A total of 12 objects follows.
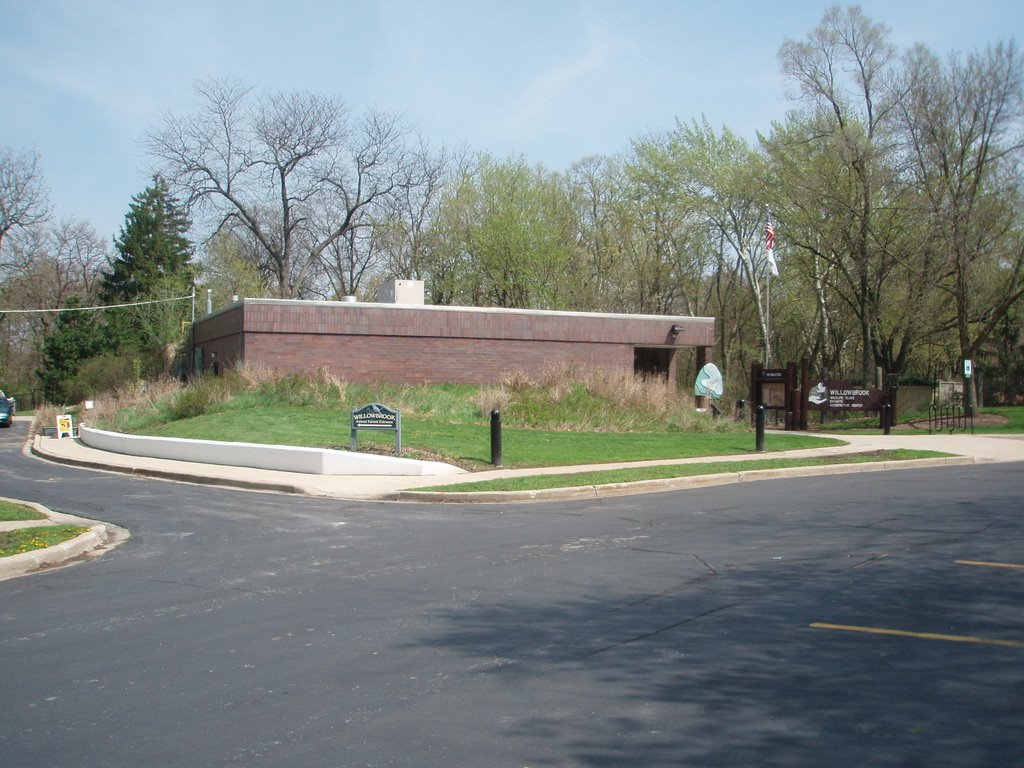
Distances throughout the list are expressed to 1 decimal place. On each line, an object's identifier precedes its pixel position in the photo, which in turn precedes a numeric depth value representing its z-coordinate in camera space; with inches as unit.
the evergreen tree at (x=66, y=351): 2305.6
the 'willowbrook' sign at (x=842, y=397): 1239.5
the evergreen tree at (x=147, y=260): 2335.1
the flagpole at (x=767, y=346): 1917.3
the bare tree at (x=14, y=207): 2356.1
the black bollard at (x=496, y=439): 751.7
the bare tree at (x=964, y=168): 1381.6
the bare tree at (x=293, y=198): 2108.8
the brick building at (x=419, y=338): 1330.0
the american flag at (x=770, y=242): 1508.4
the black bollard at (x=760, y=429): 898.7
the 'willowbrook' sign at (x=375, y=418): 790.5
